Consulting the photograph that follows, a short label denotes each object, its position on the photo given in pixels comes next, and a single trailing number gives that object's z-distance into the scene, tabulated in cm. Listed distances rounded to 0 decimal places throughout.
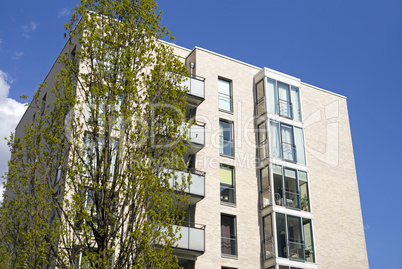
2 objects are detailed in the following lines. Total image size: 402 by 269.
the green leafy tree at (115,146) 1283
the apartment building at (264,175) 2230
